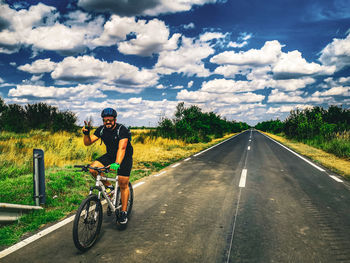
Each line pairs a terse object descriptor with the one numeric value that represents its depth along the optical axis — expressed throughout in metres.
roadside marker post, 4.80
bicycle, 3.02
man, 3.77
